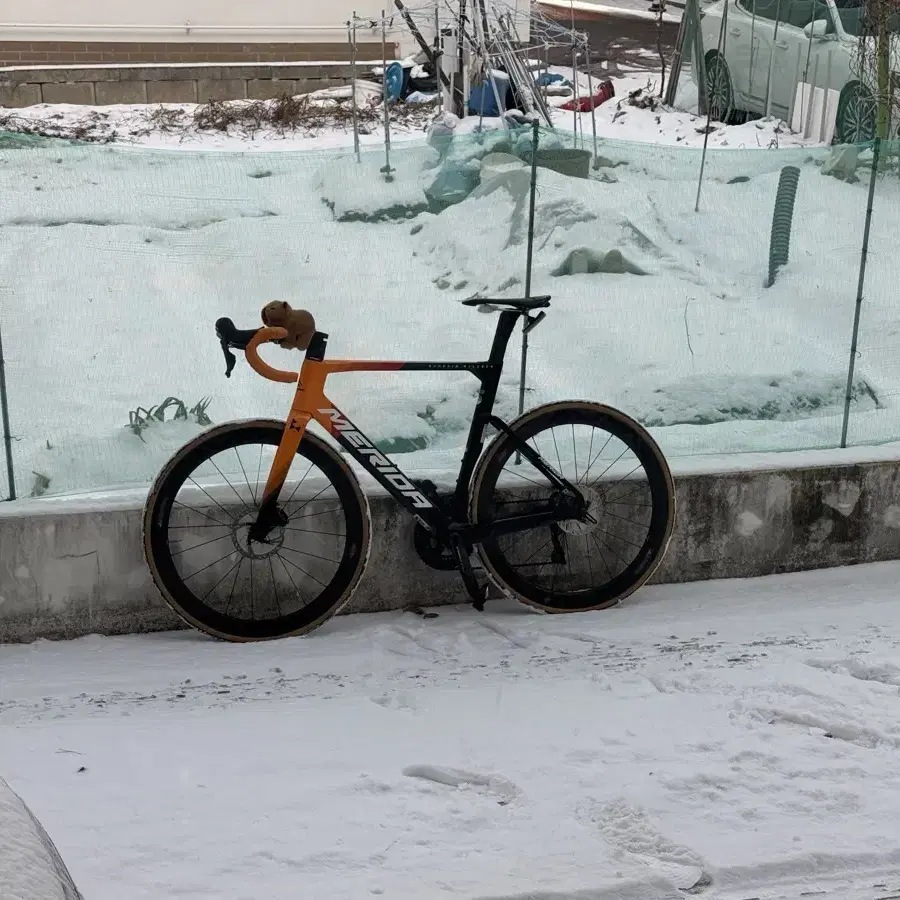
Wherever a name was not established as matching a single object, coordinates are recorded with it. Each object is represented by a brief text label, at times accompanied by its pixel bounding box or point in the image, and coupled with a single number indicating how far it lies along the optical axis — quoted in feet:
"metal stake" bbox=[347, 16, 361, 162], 49.78
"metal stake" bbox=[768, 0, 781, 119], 50.65
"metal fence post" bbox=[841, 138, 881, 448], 19.40
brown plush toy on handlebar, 15.57
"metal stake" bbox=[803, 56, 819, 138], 47.37
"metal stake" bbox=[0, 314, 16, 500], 16.46
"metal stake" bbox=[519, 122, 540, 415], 17.98
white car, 46.09
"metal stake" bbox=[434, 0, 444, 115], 50.70
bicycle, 15.62
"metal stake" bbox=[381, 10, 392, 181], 23.73
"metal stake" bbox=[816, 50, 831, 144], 46.65
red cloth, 58.84
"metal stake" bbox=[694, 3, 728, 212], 52.11
